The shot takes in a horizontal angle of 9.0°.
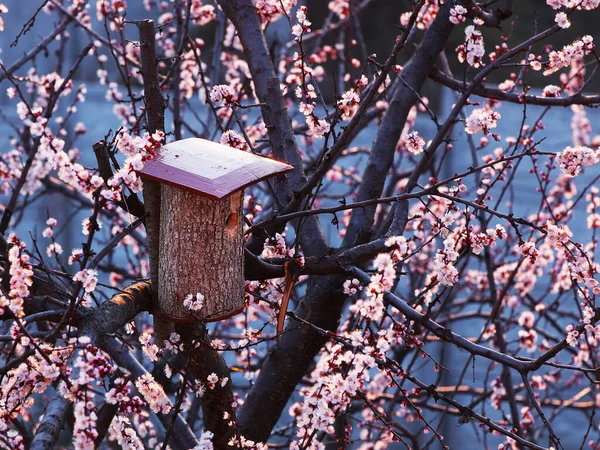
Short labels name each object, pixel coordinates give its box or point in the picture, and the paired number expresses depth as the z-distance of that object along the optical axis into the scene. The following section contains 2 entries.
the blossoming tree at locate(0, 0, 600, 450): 6.04
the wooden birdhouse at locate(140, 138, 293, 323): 6.10
